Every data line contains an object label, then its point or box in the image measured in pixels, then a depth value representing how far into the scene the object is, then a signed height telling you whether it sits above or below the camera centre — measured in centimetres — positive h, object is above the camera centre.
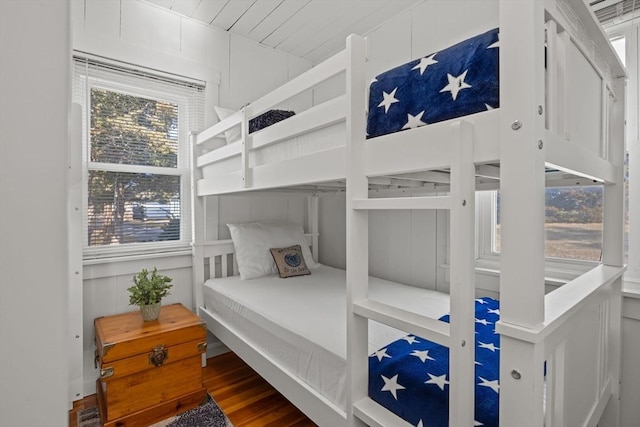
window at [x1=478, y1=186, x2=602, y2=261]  184 -6
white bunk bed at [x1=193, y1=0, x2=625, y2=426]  75 +5
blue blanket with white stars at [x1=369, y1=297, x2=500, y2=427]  94 -53
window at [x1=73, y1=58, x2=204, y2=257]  215 +41
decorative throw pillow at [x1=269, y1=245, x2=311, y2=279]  252 -39
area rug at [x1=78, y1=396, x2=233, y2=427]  175 -113
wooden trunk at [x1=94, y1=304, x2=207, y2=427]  170 -85
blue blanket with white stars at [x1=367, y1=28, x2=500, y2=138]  86 +37
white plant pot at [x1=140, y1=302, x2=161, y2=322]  198 -60
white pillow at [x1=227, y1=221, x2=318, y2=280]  250 -25
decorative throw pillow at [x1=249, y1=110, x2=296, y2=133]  200 +58
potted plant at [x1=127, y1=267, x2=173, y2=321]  197 -50
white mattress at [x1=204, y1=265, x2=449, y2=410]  131 -52
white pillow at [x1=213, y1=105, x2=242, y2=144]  239 +60
